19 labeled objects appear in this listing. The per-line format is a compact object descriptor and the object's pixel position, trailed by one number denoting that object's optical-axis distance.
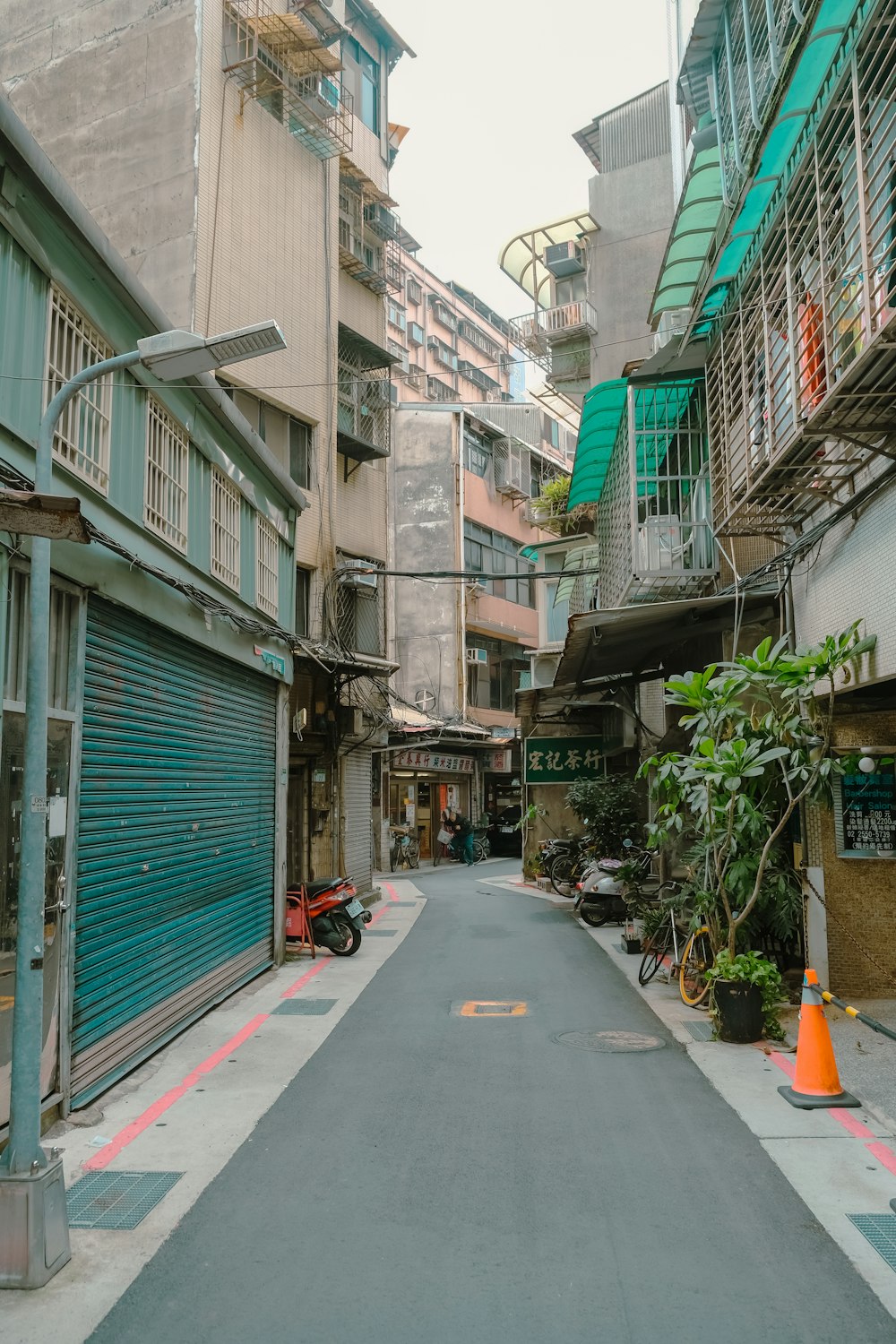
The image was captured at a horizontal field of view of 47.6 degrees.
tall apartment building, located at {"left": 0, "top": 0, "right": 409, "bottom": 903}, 15.72
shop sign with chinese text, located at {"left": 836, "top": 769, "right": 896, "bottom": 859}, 9.26
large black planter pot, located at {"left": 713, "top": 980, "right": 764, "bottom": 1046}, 8.09
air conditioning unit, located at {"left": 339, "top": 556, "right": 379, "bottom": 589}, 17.52
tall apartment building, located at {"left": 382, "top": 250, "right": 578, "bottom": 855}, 34.09
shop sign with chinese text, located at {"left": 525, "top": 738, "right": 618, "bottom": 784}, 23.28
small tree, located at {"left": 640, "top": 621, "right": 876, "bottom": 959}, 8.18
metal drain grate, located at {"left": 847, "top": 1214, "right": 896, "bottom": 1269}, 4.40
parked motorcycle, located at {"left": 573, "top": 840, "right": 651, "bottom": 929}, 16.33
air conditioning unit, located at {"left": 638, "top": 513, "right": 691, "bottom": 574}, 12.39
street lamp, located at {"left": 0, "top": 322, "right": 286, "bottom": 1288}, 4.19
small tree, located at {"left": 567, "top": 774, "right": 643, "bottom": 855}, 19.39
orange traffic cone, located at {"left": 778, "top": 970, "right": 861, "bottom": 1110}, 6.46
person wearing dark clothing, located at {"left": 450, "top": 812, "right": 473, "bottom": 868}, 33.41
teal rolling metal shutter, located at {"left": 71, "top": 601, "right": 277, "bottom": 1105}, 7.03
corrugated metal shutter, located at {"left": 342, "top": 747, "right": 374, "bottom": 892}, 18.94
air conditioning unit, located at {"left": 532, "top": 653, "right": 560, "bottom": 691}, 28.02
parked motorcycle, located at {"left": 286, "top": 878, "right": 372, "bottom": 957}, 13.16
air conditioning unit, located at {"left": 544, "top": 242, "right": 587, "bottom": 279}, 24.23
